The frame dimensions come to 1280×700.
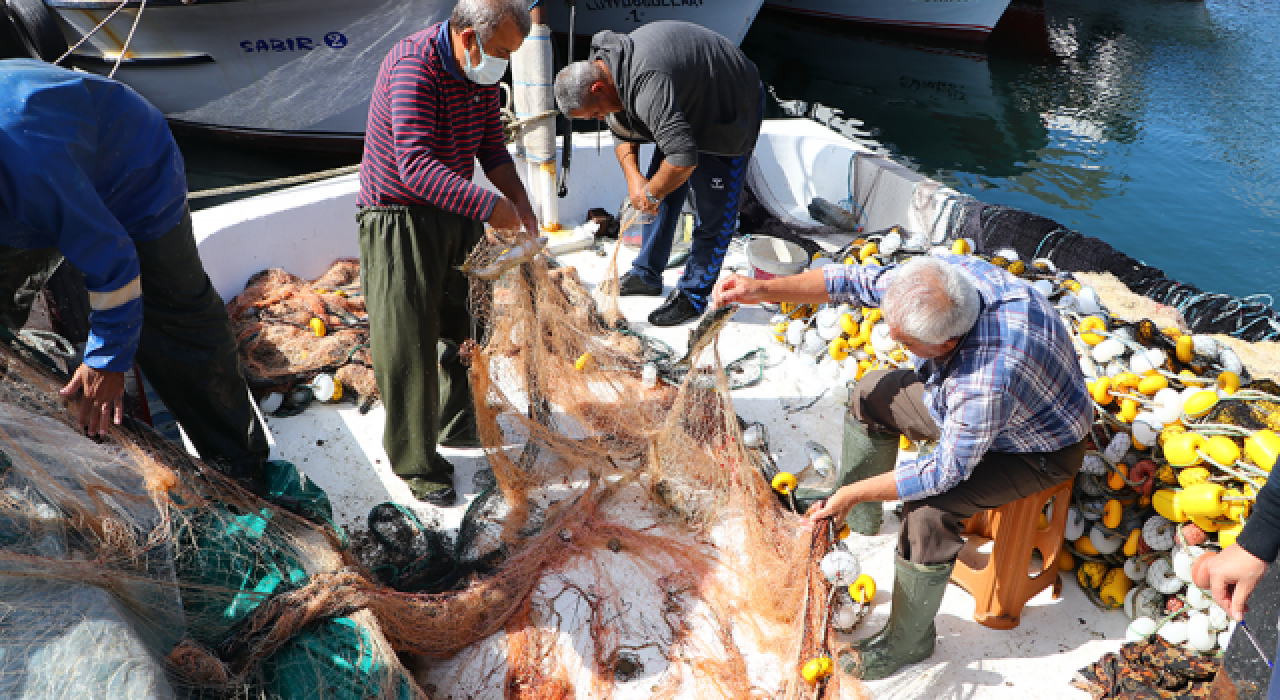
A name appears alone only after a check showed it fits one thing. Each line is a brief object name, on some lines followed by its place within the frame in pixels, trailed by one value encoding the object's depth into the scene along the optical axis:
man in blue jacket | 2.14
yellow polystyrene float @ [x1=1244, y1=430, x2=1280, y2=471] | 2.50
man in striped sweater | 2.70
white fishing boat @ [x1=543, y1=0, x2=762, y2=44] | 11.38
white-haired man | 2.19
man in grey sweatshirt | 3.76
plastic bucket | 4.70
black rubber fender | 7.92
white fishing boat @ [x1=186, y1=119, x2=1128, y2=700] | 2.61
